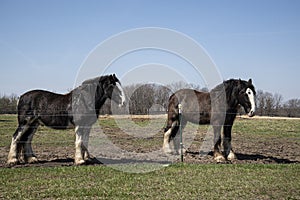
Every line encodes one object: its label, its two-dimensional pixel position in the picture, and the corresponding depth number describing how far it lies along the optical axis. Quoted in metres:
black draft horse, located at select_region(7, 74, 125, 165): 9.73
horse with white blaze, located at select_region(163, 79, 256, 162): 10.75
